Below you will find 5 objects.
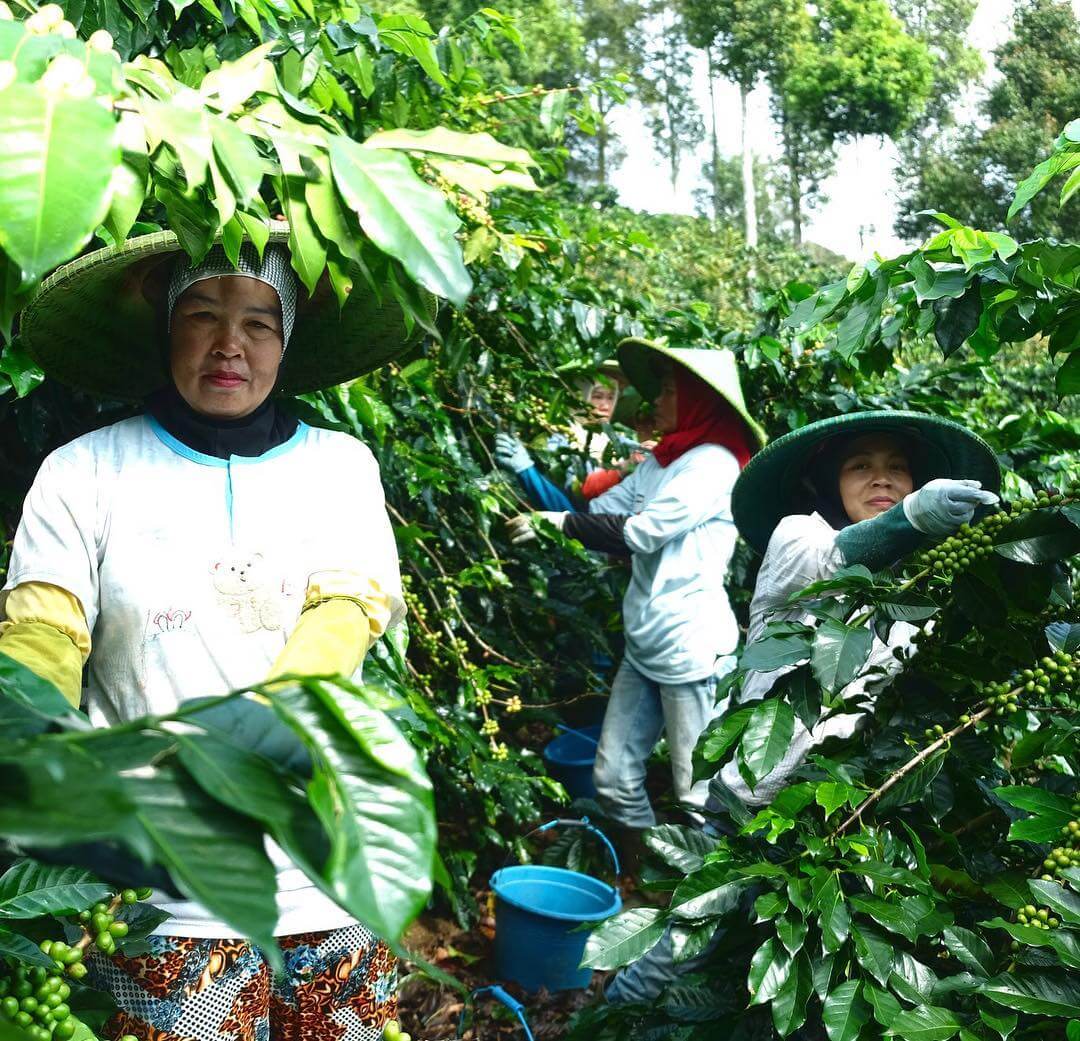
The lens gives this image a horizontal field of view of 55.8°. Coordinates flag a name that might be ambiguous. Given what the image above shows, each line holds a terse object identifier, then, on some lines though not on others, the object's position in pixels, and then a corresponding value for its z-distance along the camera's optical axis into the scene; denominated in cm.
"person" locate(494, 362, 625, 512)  414
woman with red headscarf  362
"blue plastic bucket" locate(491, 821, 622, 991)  311
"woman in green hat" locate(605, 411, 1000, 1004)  212
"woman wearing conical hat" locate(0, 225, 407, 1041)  153
